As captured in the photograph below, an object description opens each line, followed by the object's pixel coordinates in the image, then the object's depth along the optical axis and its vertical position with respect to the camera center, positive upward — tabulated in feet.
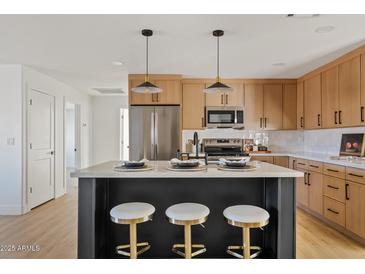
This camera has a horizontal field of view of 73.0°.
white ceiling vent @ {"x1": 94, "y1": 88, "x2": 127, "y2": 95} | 19.03 +3.55
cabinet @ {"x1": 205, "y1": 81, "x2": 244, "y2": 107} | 15.30 +2.33
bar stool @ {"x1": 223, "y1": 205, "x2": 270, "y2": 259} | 5.76 -1.95
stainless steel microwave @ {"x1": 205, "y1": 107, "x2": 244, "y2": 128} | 15.05 +1.12
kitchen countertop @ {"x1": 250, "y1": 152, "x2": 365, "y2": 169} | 9.15 -1.06
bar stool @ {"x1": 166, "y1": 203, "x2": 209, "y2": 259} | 5.85 -1.93
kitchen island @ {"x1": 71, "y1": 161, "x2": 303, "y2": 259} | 7.39 -2.02
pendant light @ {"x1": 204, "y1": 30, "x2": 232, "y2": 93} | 8.45 +1.67
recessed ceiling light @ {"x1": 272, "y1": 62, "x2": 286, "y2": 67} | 12.17 +3.57
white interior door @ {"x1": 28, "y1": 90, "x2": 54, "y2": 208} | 13.21 -0.72
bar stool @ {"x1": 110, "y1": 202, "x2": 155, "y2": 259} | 5.96 -1.95
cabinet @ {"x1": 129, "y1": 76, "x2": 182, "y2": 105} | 14.16 +2.36
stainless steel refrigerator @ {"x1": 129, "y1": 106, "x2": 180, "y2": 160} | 13.87 +0.13
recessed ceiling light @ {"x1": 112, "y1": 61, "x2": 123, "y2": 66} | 11.93 +3.54
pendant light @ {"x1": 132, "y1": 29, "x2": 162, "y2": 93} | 8.35 +1.63
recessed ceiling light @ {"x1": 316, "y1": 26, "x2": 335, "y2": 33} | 8.09 +3.55
